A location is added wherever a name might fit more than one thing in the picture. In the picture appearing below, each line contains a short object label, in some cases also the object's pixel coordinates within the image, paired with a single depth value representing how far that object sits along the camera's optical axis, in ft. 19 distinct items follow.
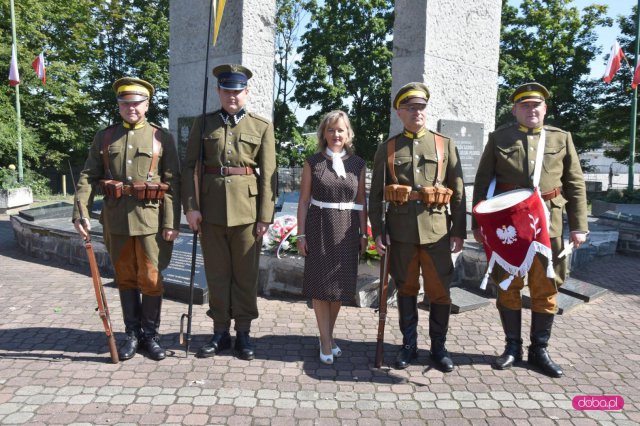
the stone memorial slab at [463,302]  16.69
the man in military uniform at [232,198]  12.14
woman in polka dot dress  12.00
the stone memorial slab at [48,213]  26.88
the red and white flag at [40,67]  57.36
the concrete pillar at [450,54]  18.24
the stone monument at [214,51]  18.98
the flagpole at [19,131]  59.31
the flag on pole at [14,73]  55.57
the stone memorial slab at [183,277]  16.98
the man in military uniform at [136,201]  12.06
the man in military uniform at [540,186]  11.80
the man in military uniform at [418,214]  11.79
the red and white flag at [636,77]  46.51
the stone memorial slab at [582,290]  18.28
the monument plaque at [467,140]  18.81
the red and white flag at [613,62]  50.08
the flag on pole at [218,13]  13.61
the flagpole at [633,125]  52.14
